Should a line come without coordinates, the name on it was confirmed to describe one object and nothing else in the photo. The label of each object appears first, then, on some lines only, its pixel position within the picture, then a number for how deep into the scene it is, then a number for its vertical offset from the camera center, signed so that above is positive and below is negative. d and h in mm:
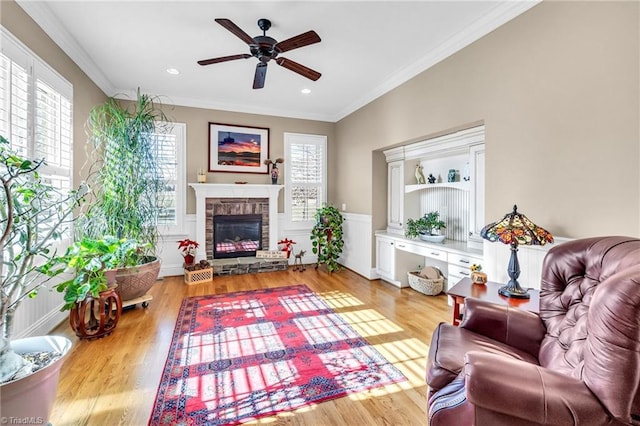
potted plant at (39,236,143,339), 1708 -519
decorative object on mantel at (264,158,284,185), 5282 +840
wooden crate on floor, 4395 -922
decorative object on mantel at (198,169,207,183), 4883 +633
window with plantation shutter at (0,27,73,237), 2203 +909
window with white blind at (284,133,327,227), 5586 +764
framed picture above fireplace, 5074 +1186
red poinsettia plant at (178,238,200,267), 4641 -555
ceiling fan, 2408 +1476
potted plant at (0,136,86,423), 1340 -711
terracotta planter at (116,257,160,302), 3186 -716
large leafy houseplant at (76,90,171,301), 3070 +282
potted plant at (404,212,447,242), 3951 -133
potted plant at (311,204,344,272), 5176 -339
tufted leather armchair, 993 -596
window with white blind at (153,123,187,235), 4754 +679
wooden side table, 2029 -593
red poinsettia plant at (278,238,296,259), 5314 -516
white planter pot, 1303 -813
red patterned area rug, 1841 -1152
